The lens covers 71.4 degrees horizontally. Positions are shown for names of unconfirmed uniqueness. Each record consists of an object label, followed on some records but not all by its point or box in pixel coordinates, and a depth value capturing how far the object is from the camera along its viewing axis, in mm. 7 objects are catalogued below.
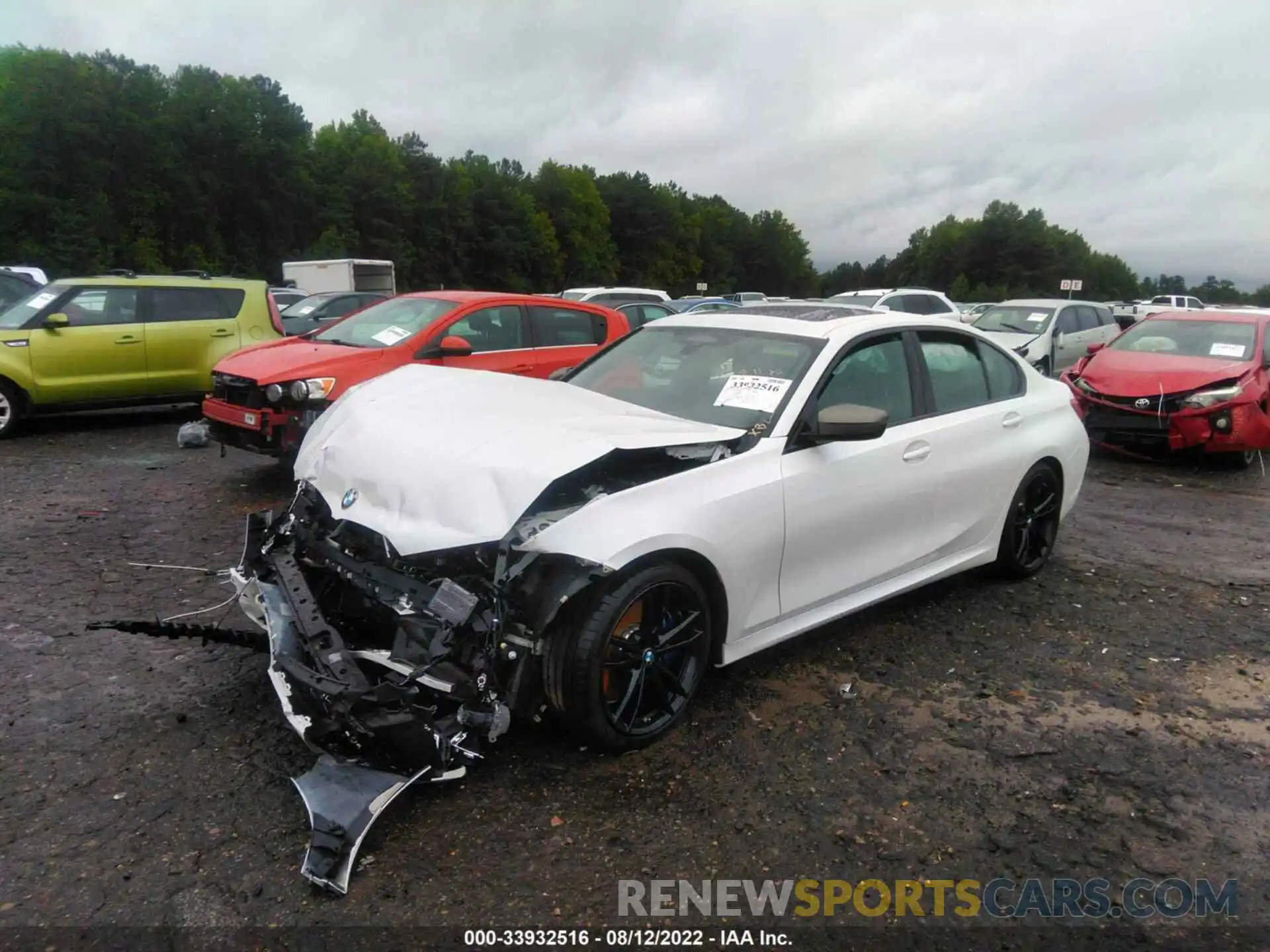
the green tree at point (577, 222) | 71000
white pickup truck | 35469
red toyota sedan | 8383
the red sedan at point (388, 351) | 6703
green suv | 8961
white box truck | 25438
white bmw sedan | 2928
